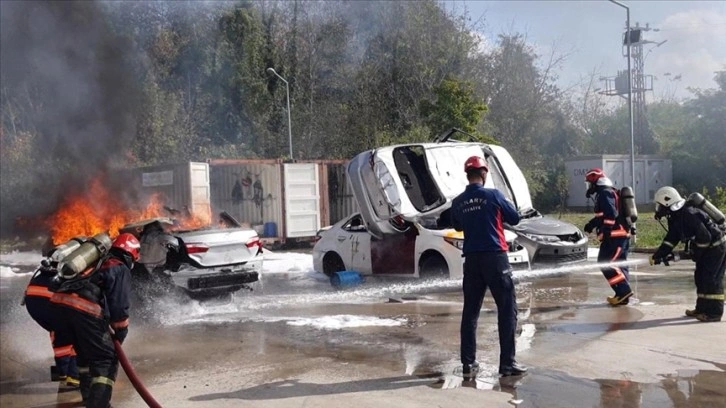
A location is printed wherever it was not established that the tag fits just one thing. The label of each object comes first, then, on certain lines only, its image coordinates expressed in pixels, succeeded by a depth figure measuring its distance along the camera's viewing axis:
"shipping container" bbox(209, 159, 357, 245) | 17.44
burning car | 8.48
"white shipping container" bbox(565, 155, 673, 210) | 33.53
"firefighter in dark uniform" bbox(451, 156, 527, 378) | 5.52
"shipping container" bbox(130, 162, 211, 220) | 15.57
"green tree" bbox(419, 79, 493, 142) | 20.91
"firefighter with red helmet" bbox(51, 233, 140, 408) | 4.74
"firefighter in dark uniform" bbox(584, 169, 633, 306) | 8.42
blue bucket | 10.84
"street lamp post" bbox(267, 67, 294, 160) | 22.06
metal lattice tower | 39.00
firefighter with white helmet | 7.32
